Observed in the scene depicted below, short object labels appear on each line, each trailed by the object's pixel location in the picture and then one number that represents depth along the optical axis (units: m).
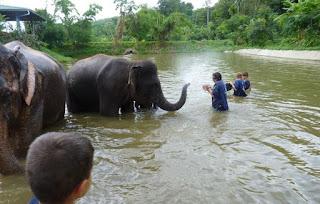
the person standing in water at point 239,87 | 8.48
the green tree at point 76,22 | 43.23
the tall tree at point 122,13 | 47.47
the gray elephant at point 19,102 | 3.08
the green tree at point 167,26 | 49.44
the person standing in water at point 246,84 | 8.95
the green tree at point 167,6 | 74.88
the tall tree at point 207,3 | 70.19
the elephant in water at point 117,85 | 6.16
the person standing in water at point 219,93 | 6.80
